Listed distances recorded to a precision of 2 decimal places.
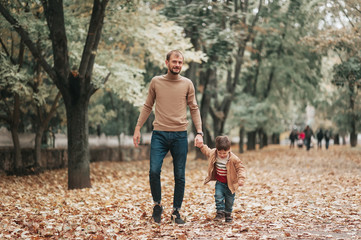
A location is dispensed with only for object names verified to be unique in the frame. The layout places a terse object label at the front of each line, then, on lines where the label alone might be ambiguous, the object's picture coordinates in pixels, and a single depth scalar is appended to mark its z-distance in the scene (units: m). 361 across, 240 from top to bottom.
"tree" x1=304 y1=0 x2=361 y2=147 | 16.52
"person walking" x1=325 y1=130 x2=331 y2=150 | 35.33
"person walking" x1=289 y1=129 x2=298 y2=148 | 40.53
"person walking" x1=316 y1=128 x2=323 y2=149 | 35.82
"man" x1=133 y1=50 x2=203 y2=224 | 6.09
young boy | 6.19
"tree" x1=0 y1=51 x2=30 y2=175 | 12.66
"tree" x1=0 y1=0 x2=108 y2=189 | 10.98
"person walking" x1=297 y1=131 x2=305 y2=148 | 33.81
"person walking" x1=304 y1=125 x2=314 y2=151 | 31.95
